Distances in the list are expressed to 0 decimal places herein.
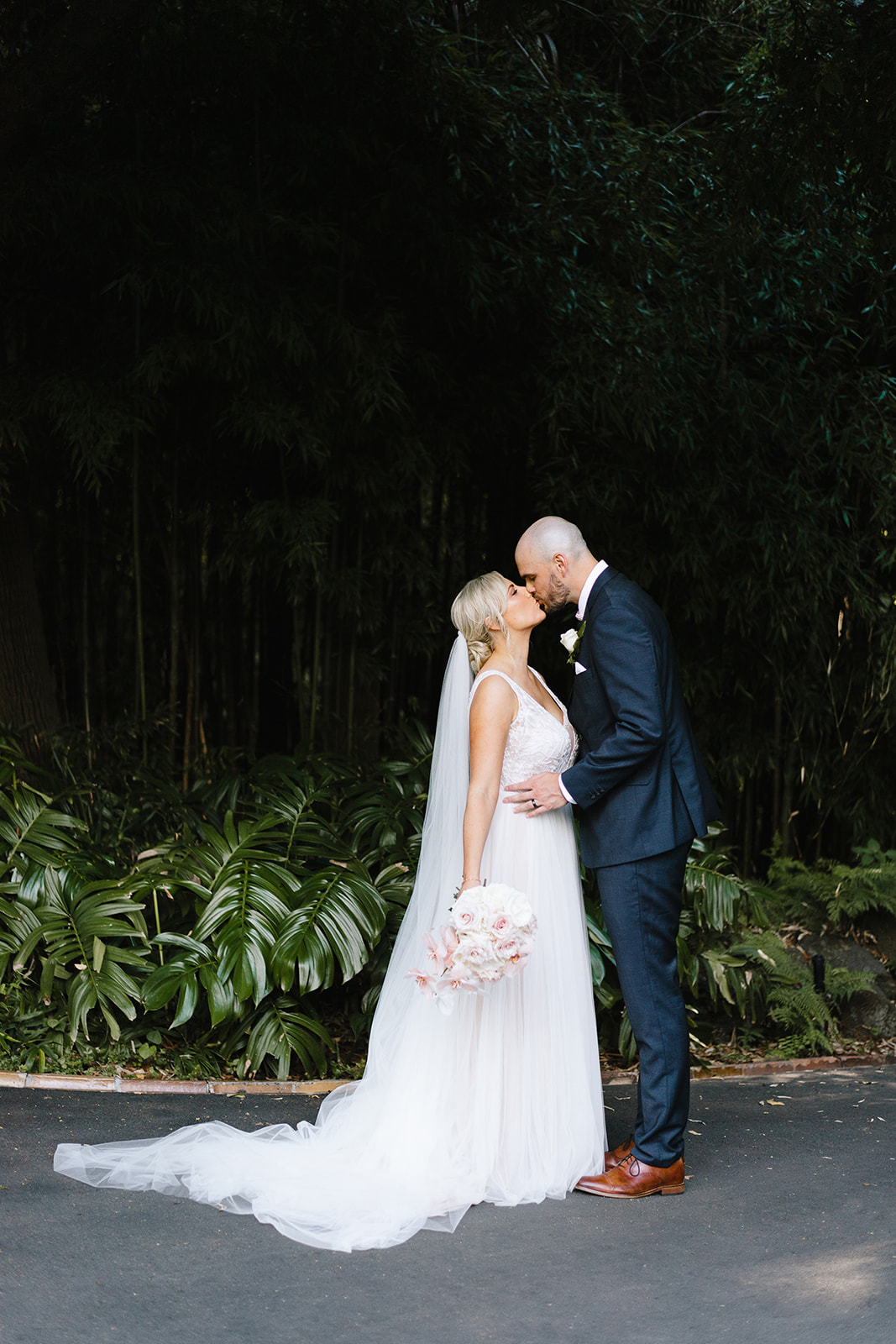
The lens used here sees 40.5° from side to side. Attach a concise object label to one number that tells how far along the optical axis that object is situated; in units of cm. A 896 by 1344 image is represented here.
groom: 248
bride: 250
